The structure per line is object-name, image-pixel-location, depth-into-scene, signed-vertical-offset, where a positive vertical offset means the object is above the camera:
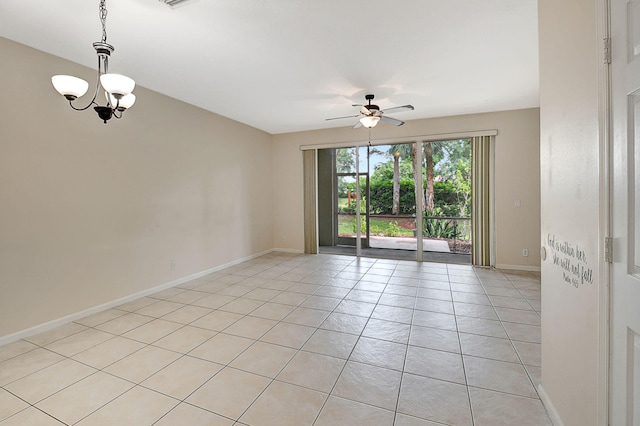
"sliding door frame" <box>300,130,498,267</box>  5.08 +0.94
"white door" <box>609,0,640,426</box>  1.00 -0.04
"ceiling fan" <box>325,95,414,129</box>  3.97 +1.37
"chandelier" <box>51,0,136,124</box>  1.95 +0.93
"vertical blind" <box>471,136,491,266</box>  5.11 +0.20
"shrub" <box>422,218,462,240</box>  6.01 -0.48
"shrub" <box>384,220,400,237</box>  6.61 -0.54
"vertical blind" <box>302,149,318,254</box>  6.54 +0.17
